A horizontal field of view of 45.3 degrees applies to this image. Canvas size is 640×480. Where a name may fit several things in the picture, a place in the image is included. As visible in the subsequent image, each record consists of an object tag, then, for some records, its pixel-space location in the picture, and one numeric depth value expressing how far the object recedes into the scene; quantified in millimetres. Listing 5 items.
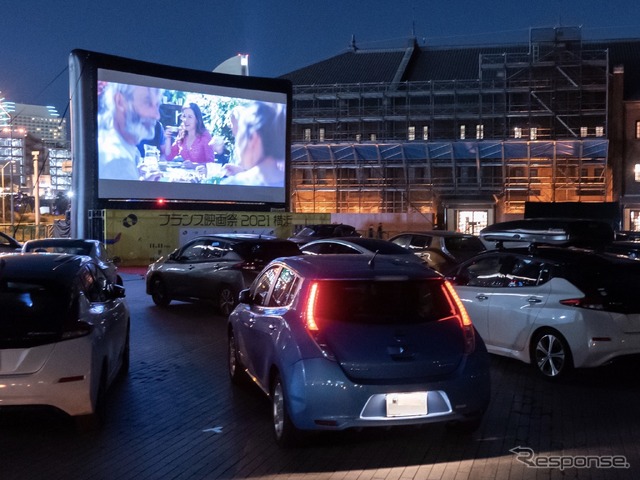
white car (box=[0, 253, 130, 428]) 6152
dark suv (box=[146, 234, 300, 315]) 14297
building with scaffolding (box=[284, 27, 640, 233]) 43938
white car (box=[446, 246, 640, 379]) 8422
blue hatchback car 5832
